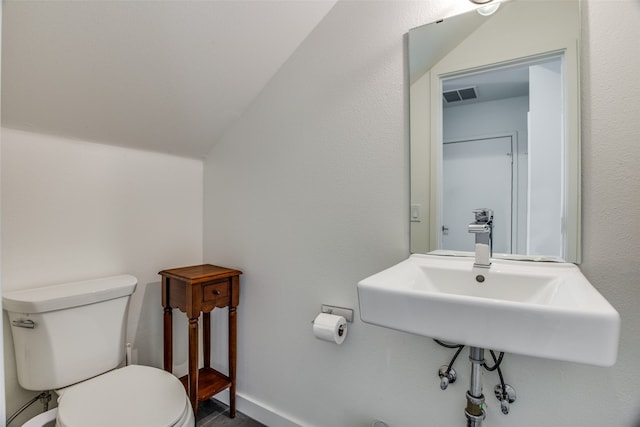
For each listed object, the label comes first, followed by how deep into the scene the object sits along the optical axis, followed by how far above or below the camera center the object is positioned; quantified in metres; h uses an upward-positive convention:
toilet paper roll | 1.27 -0.48
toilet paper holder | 1.35 -0.44
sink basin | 0.62 -0.23
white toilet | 1.07 -0.63
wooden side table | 1.47 -0.46
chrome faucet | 1.02 -0.08
